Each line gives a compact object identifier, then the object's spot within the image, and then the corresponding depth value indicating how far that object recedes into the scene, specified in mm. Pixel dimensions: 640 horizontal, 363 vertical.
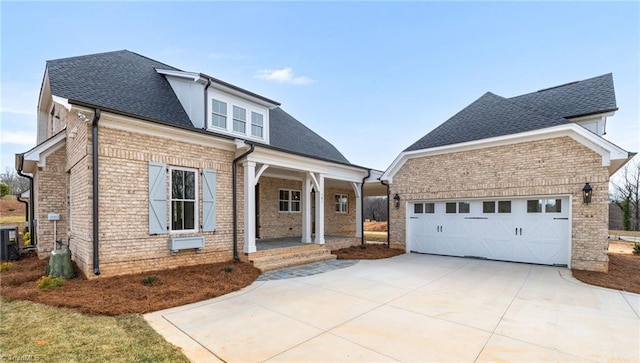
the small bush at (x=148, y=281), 6043
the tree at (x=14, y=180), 34231
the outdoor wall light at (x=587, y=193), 8133
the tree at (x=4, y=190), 23244
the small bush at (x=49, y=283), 5546
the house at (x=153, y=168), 6348
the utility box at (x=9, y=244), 8469
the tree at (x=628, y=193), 27422
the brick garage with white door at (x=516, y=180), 8281
